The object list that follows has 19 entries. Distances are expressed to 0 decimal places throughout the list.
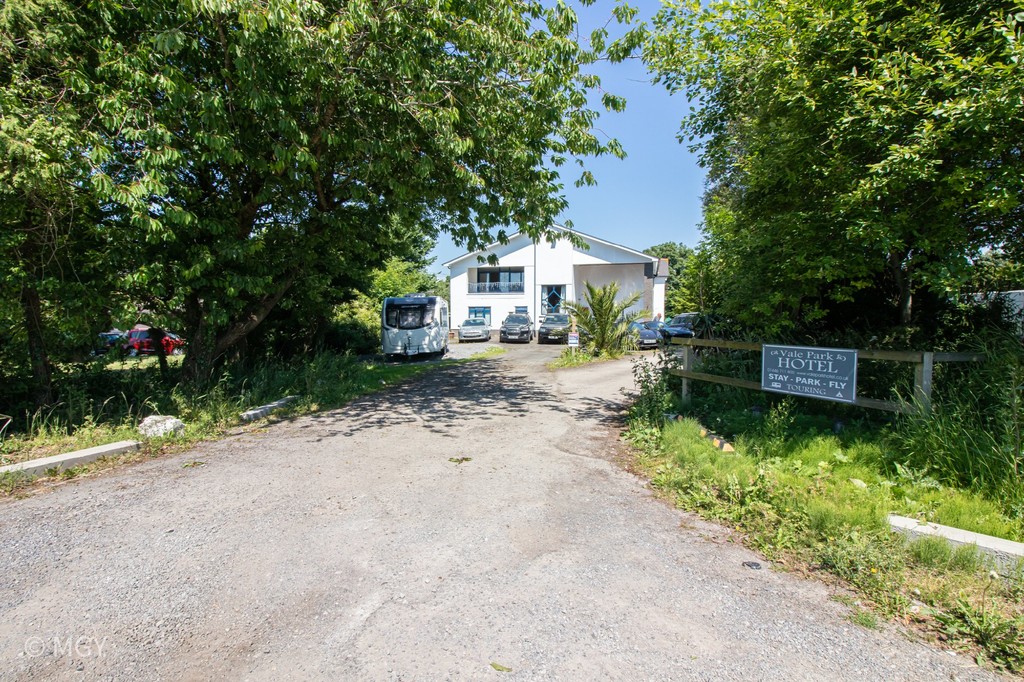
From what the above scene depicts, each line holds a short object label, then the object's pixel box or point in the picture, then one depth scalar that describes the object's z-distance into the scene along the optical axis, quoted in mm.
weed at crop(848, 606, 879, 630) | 2727
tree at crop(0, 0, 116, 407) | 5043
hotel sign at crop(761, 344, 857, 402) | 4875
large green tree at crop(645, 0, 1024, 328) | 3768
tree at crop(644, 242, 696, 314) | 60122
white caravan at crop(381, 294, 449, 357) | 18031
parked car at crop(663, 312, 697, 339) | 18812
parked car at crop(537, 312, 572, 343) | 25062
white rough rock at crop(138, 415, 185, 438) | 6294
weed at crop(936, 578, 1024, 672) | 2439
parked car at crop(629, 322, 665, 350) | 20752
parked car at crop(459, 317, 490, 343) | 28641
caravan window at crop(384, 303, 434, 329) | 18344
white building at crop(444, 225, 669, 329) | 32250
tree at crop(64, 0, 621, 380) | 5816
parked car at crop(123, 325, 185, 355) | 9639
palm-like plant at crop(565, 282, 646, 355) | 16781
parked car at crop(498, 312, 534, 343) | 26938
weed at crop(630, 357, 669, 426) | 7008
